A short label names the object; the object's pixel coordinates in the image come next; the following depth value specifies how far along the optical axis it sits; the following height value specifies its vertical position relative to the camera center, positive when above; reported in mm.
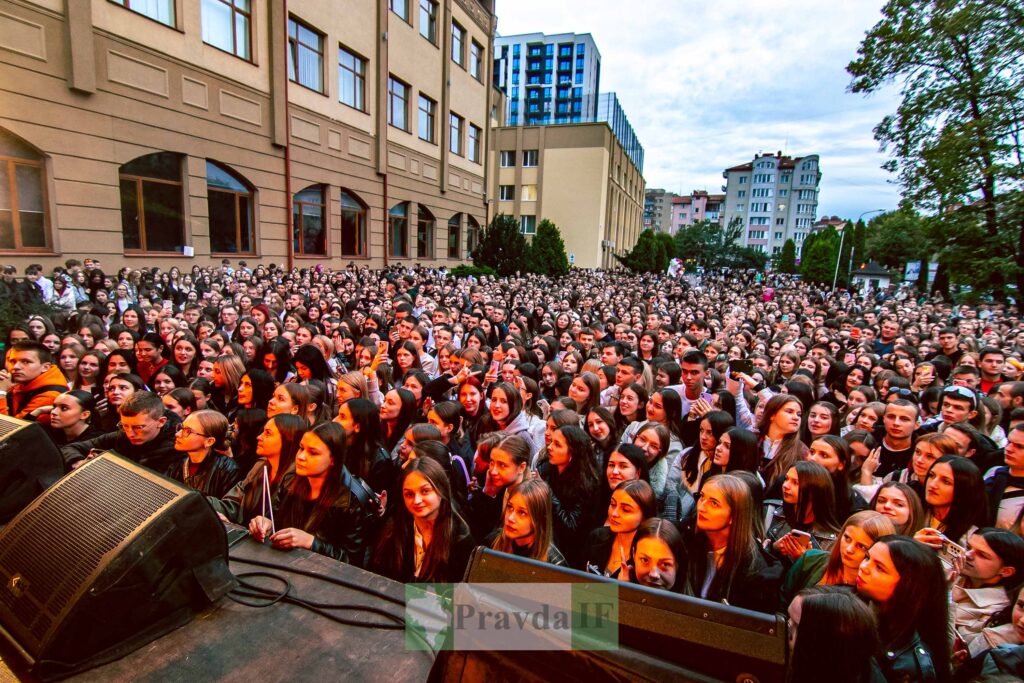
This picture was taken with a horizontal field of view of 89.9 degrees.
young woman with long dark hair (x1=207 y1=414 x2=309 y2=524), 3314 -1428
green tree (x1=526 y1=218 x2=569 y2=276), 28266 +1086
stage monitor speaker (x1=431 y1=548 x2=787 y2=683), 1150 -859
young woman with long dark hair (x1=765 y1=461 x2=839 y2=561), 3135 -1381
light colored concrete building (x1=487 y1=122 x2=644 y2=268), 43125 +7830
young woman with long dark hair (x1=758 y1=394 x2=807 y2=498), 4180 -1340
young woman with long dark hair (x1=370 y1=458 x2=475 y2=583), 2840 -1546
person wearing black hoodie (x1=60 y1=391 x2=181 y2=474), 3879 -1449
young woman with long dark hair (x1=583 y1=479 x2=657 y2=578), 2898 -1406
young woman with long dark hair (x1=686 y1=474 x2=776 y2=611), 2699 -1497
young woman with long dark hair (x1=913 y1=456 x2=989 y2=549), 3111 -1269
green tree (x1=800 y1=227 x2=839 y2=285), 43594 +1832
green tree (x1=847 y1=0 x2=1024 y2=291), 16125 +5510
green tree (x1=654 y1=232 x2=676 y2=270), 55494 +3452
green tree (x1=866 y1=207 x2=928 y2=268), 44844 +3614
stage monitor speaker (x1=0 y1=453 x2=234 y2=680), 1691 -1115
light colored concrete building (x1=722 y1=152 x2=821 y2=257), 96750 +15761
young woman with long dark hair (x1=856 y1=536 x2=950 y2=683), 2109 -1357
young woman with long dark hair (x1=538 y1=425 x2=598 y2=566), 3547 -1555
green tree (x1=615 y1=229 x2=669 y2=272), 44469 +1541
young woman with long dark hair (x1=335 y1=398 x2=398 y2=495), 4090 -1448
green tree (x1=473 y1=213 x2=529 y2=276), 26234 +1042
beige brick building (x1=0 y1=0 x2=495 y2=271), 11703 +3866
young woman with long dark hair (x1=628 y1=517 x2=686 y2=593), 2529 -1393
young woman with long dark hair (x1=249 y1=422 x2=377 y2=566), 3117 -1489
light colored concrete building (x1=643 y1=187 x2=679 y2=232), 119688 +15308
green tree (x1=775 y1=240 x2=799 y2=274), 58469 +2483
